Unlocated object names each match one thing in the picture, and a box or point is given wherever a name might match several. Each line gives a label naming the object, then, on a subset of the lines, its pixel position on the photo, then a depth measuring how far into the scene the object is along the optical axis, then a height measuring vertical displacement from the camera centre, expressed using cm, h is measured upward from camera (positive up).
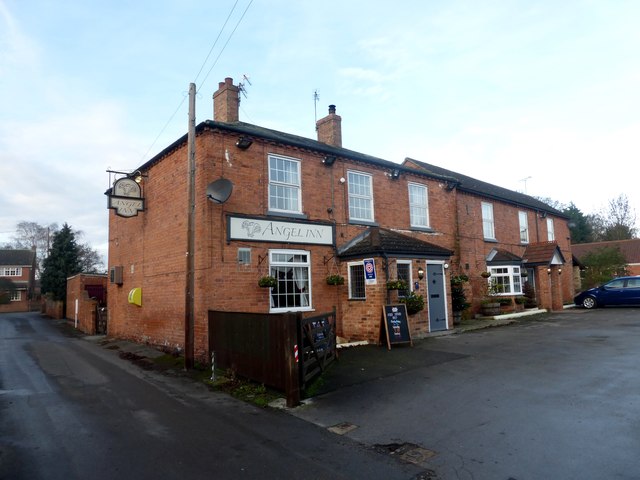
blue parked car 2095 -113
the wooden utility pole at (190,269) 1036 +43
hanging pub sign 1403 +307
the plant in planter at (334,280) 1339 +6
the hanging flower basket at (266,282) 1165 +6
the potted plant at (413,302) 1319 -73
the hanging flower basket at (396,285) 1270 -16
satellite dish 1091 +247
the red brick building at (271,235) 1145 +152
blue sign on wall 1223 +27
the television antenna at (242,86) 1409 +659
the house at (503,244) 1983 +162
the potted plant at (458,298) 1709 -83
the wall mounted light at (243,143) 1182 +395
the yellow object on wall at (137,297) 1477 -29
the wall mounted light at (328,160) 1397 +403
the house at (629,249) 4672 +258
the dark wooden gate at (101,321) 2114 -155
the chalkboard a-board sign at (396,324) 1189 -126
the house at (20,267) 5834 +352
